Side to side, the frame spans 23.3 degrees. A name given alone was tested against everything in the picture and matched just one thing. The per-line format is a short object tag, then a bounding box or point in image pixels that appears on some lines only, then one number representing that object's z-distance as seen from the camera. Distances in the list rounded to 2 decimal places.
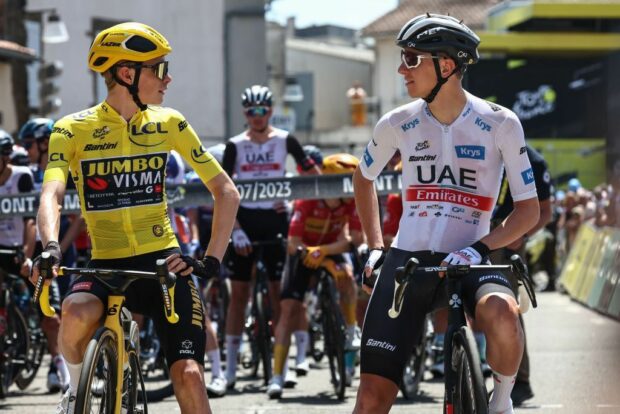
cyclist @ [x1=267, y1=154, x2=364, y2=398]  11.55
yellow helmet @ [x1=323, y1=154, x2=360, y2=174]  12.26
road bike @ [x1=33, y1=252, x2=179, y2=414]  6.20
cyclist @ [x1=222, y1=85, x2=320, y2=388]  12.20
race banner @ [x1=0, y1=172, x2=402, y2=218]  11.84
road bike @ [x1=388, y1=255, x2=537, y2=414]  6.10
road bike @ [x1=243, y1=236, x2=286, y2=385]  11.95
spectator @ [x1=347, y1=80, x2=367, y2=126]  68.07
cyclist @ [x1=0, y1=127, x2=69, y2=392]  11.58
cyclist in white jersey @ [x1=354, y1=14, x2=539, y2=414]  6.56
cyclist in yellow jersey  6.68
